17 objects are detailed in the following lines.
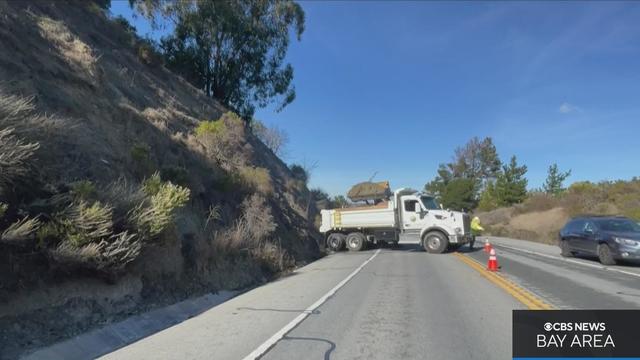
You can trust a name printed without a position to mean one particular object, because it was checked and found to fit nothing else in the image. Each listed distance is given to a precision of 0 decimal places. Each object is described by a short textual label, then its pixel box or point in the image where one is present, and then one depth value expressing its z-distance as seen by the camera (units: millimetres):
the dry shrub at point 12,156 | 8125
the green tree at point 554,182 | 61906
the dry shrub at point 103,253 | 8458
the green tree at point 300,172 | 48700
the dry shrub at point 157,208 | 10227
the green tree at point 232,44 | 35250
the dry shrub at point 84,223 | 8711
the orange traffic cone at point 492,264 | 16359
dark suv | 17766
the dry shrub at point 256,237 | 15109
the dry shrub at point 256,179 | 21547
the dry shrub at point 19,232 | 7723
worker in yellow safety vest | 26762
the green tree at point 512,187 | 64938
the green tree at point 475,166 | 88125
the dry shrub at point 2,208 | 7428
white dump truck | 24875
